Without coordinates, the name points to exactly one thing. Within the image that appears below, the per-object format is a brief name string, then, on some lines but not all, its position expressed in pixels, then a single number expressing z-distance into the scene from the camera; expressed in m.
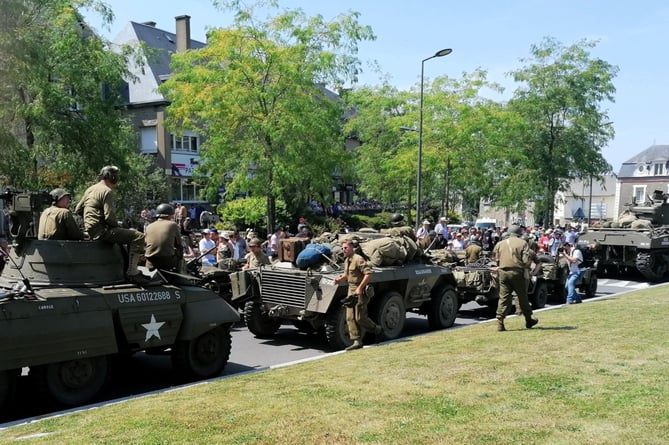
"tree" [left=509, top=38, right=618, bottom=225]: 33.16
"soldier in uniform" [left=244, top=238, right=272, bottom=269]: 12.28
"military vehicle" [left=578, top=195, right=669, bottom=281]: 21.17
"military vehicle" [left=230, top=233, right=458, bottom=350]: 10.66
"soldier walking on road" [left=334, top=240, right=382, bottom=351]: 10.41
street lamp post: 23.73
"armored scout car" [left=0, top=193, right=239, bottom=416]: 7.19
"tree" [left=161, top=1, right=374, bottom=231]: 22.31
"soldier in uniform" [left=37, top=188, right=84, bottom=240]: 8.00
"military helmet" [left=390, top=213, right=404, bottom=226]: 13.75
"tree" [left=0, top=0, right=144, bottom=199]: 16.47
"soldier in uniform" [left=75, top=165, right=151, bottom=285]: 8.05
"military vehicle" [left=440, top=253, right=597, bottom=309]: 14.20
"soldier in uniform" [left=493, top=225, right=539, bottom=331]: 11.16
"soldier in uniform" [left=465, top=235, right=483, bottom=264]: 16.30
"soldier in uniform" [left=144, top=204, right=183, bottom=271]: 9.00
